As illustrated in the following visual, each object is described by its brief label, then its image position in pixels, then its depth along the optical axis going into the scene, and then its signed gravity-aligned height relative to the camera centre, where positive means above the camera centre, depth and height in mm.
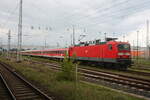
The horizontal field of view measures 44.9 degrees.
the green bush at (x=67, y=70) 13602 -1235
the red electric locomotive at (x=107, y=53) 21500 +99
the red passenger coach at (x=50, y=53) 40731 +283
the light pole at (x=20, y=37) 30345 +2728
